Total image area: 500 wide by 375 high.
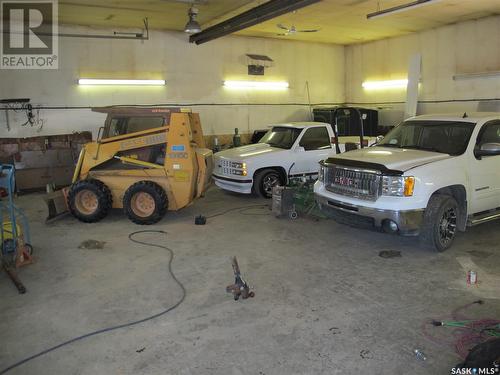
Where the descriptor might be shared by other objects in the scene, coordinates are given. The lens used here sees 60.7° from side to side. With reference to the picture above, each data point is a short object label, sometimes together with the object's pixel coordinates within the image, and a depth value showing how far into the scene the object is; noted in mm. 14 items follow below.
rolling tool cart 5172
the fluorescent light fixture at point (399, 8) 8959
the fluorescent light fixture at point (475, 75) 11781
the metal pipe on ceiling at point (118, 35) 11487
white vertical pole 13882
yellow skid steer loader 7609
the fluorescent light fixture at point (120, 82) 11836
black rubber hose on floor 3427
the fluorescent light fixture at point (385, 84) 14617
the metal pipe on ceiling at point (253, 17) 8297
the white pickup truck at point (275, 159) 9219
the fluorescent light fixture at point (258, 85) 14242
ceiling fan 11554
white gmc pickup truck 5430
